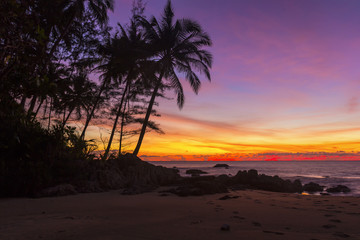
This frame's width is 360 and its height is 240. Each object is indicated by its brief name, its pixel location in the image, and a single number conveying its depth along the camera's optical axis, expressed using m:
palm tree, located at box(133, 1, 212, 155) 14.97
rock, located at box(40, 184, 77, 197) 5.64
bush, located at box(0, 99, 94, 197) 5.66
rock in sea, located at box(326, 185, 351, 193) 12.73
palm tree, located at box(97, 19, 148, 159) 15.56
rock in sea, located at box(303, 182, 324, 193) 12.73
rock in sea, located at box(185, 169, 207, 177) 29.52
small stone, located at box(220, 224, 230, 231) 2.75
